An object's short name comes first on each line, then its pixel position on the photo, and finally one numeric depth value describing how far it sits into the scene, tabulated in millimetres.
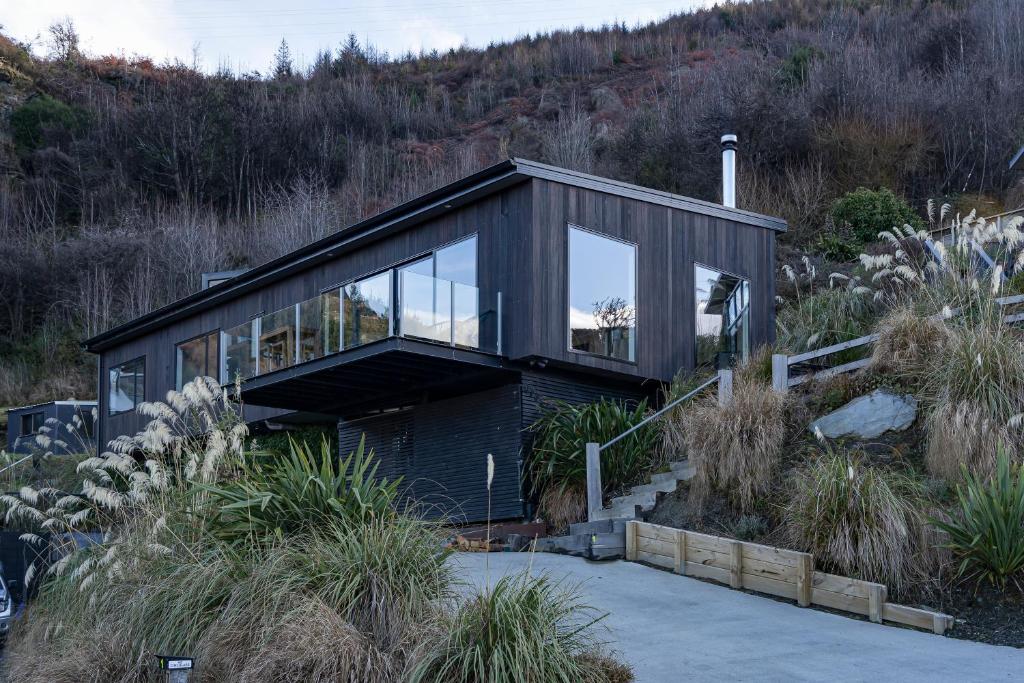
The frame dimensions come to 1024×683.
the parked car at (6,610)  10852
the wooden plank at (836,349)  14273
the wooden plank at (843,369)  14109
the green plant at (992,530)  9945
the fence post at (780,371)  14250
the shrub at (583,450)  14828
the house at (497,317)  15945
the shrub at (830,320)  15961
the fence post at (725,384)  14034
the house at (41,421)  30719
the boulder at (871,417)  12898
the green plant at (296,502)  8555
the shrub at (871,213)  25828
